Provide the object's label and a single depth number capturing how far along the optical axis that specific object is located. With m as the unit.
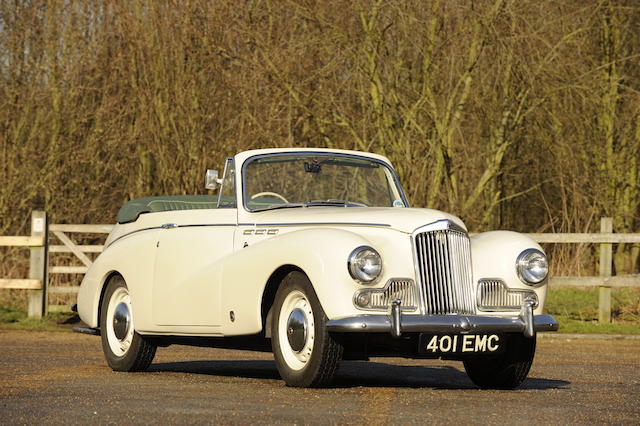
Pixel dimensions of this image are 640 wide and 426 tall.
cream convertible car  17.16
